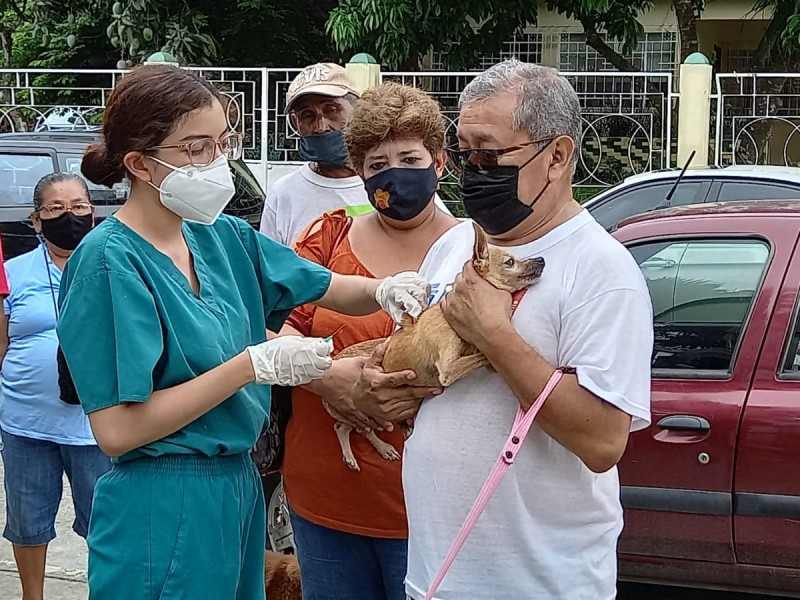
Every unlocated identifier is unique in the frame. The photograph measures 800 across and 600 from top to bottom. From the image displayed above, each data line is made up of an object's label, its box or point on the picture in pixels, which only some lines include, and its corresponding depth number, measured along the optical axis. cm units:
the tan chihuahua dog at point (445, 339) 222
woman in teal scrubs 236
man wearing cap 378
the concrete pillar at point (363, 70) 1311
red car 400
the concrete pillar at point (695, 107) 1212
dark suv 941
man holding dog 213
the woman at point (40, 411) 442
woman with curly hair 298
